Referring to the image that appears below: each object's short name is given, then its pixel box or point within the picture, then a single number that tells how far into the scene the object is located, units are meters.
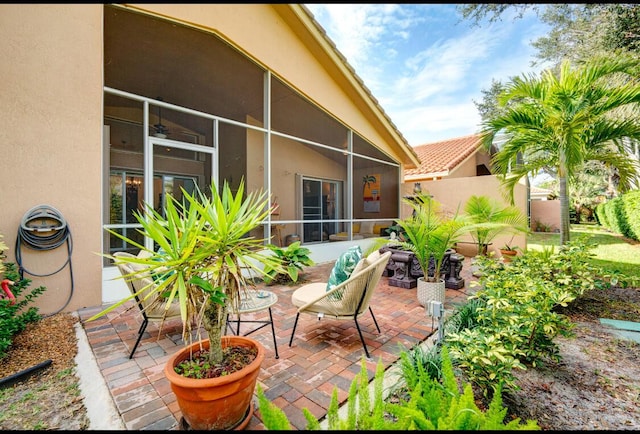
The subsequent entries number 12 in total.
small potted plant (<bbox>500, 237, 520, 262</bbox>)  6.76
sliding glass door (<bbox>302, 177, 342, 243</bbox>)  9.99
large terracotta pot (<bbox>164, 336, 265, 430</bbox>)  1.56
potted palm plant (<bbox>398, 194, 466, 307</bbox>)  3.67
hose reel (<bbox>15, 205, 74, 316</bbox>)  3.27
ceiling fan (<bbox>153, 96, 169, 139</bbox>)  6.74
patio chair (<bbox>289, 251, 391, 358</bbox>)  2.59
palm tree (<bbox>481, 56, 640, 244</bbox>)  3.89
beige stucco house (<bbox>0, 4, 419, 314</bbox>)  3.33
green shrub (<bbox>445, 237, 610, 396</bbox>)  1.89
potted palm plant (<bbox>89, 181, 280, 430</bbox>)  1.59
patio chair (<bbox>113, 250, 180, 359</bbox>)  2.63
